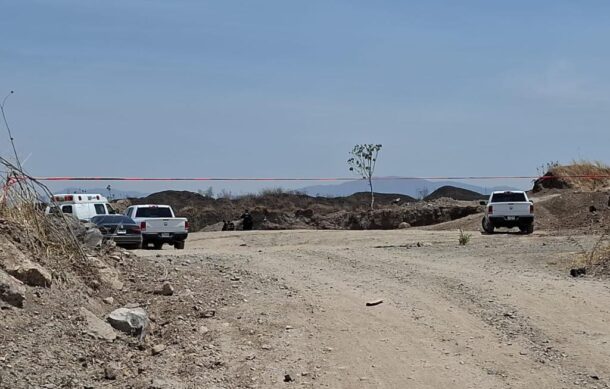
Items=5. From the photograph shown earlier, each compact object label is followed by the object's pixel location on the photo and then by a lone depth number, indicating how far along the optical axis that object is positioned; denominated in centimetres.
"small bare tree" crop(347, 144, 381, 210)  5847
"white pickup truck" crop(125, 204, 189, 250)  2622
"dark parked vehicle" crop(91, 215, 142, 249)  2239
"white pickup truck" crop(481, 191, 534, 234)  3047
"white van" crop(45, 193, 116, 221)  2803
